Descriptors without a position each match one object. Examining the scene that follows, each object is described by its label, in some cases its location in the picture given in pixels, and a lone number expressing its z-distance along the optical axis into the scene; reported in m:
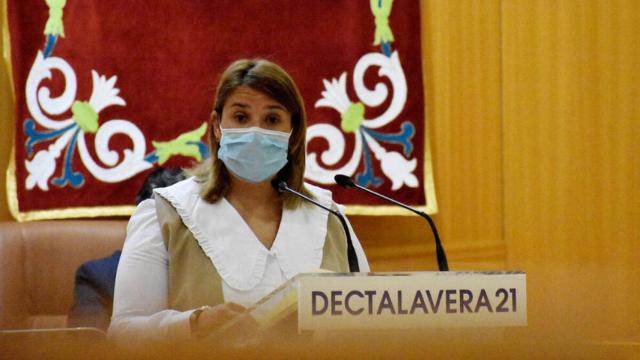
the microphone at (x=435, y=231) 4.96
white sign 4.35
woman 4.92
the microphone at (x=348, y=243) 5.08
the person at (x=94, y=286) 5.76
